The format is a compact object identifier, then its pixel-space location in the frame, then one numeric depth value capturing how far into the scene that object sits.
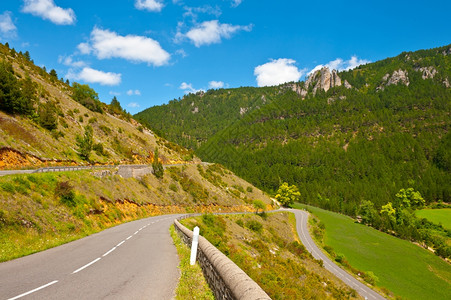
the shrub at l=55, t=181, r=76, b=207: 18.84
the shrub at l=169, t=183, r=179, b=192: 50.02
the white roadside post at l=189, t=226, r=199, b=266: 9.38
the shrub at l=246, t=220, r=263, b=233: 44.25
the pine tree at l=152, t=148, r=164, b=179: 49.38
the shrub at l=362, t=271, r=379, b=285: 40.78
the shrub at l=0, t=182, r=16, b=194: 14.54
